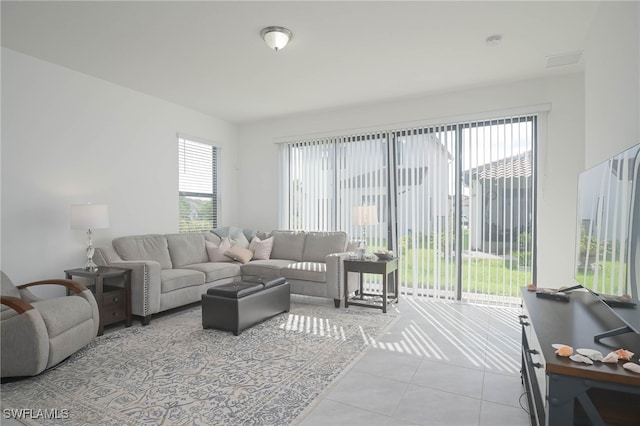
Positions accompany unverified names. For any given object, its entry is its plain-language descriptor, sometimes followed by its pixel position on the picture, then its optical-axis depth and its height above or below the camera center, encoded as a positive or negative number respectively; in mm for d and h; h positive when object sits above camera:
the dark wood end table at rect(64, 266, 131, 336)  3471 -866
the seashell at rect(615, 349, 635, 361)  1252 -522
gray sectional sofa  3773 -744
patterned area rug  2098 -1218
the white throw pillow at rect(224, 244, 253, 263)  5133 -661
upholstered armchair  2412 -881
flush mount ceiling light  3083 +1540
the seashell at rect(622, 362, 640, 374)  1163 -529
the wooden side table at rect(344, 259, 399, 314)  4305 -782
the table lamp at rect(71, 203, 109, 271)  3611 -105
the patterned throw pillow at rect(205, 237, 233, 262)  5145 -632
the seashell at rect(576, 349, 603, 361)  1266 -530
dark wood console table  1197 -590
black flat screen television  1423 -134
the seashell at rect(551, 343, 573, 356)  1289 -523
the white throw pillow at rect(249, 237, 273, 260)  5356 -599
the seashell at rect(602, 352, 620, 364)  1235 -526
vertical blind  4402 +149
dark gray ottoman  3395 -971
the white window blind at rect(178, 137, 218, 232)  5496 +389
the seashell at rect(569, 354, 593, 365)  1241 -535
